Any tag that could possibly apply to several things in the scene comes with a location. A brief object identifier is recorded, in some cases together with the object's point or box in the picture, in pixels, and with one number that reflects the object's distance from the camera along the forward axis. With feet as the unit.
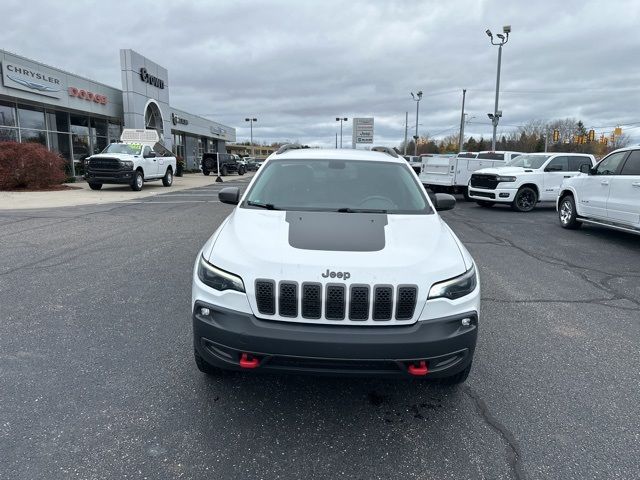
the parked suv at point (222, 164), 130.52
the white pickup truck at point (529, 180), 44.73
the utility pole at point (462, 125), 128.98
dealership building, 68.50
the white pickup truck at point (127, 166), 59.88
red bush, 55.54
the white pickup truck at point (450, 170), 52.13
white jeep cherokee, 8.21
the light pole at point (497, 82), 80.84
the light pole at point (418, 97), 147.13
